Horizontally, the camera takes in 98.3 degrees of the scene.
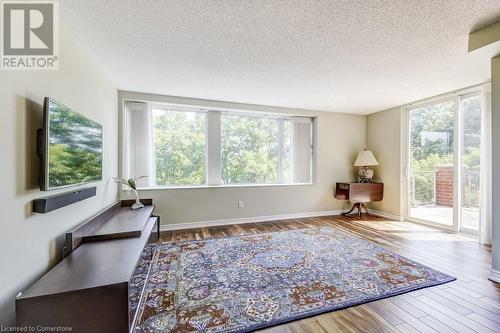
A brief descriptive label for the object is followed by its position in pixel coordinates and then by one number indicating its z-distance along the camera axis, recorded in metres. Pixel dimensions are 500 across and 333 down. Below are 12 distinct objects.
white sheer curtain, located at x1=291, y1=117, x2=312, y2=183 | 4.66
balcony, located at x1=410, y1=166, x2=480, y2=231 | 3.36
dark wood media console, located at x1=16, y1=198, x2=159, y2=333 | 1.14
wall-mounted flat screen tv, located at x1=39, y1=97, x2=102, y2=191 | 1.40
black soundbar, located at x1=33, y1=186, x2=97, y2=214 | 1.38
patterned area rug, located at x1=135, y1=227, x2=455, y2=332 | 1.58
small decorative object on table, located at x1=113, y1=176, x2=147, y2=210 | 3.04
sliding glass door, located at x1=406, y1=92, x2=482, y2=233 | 3.34
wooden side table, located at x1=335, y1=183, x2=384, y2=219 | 4.44
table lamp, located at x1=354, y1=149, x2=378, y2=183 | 4.59
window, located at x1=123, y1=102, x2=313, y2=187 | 3.64
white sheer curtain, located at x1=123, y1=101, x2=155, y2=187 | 3.59
